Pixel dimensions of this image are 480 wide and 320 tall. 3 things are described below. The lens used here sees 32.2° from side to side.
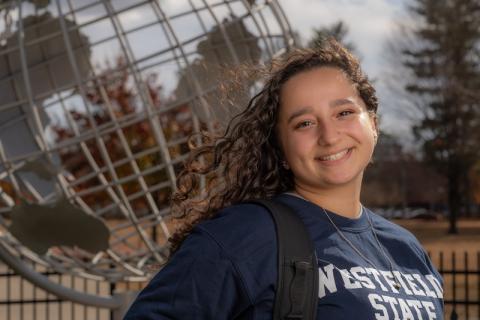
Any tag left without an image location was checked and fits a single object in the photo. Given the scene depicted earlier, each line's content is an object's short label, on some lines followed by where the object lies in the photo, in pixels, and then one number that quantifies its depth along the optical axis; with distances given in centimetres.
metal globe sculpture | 306
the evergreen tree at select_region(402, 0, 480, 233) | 3256
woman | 141
